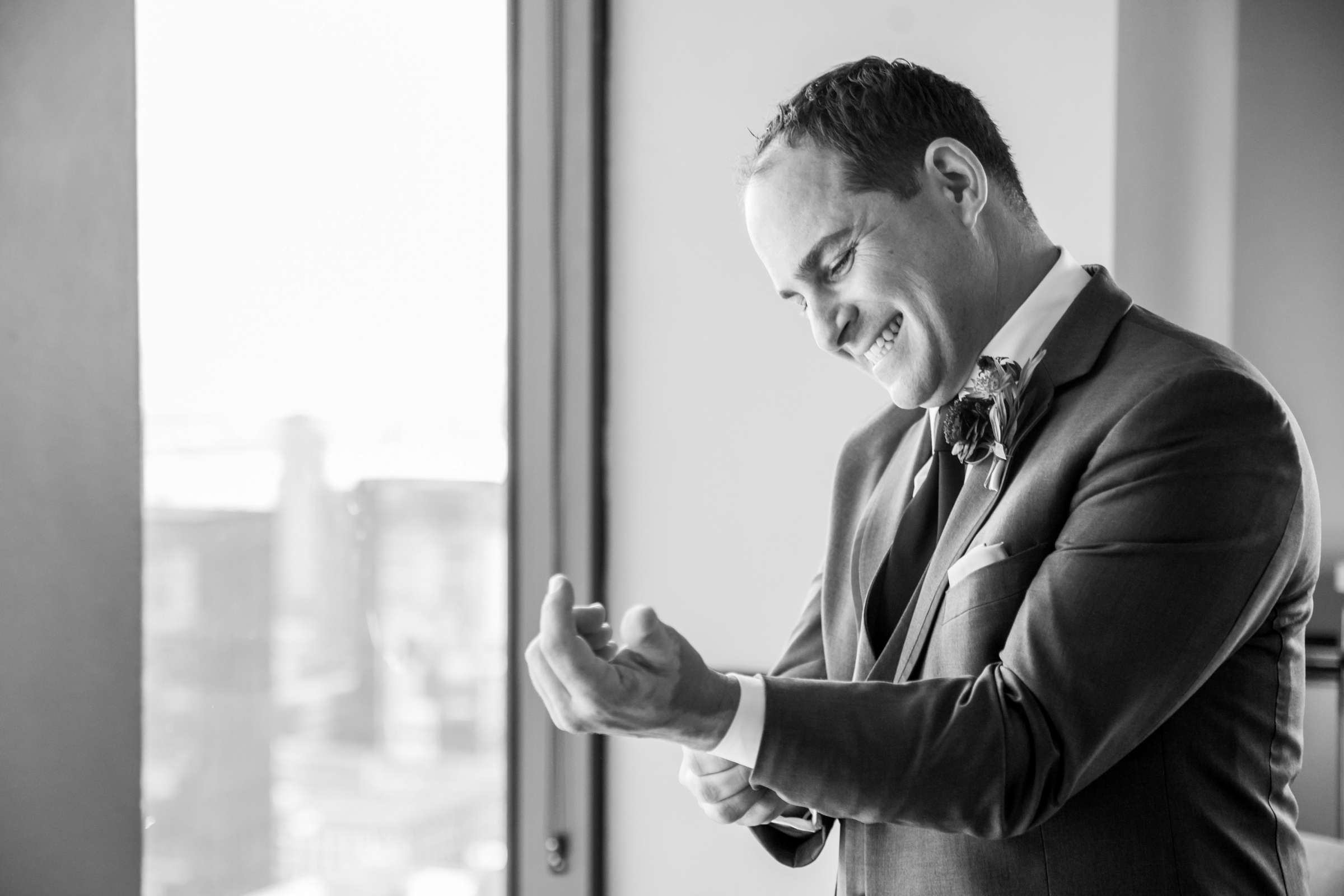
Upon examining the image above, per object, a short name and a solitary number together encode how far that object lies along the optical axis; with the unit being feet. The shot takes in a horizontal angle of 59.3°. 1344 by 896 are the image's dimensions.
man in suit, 3.17
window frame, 7.50
